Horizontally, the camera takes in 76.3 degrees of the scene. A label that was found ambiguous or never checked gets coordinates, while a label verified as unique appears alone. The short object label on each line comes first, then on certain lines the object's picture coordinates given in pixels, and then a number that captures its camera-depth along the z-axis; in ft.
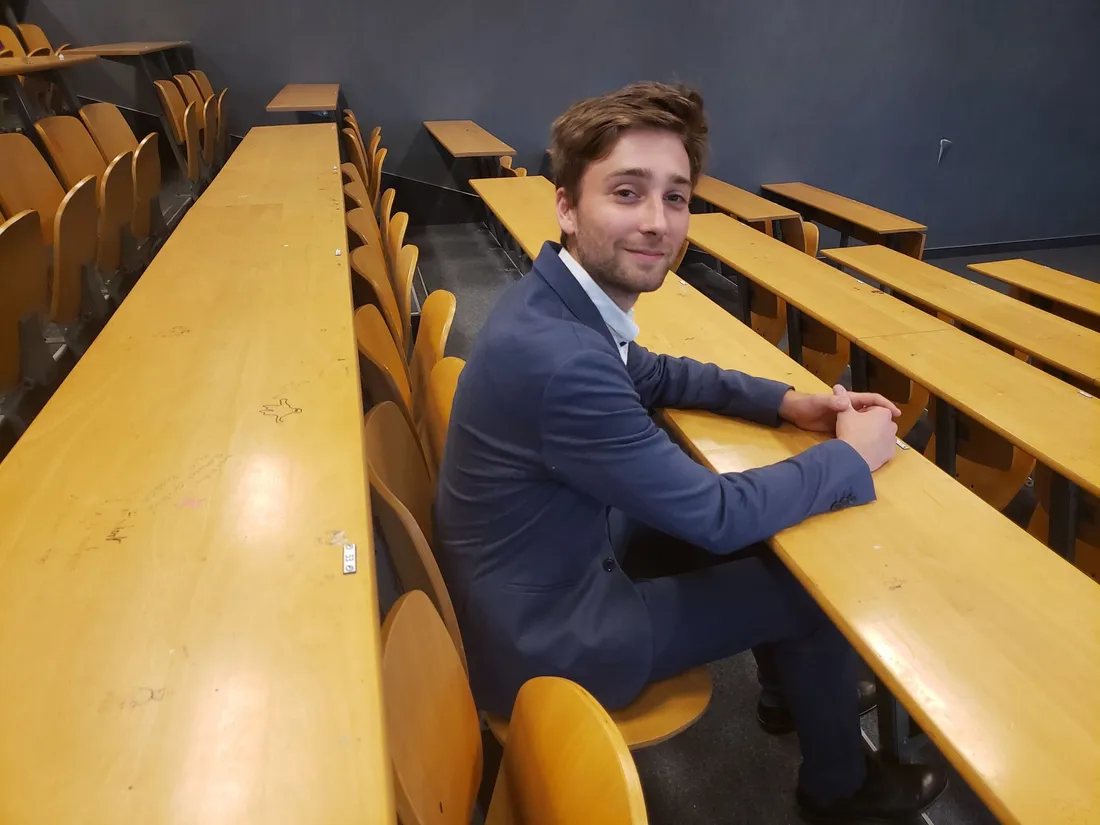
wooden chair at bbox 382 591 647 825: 1.89
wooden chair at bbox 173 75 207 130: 12.23
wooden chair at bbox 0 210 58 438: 5.15
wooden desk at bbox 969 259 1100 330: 8.84
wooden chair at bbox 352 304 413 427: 4.57
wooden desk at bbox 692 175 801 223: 12.16
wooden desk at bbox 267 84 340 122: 11.57
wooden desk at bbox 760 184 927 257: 12.59
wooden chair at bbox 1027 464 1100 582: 5.64
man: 3.03
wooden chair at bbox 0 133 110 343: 6.00
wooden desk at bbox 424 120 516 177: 12.00
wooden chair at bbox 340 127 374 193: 11.71
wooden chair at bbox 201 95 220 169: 11.94
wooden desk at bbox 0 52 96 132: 8.82
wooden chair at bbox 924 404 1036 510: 6.23
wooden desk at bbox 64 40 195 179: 11.72
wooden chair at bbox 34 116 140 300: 7.26
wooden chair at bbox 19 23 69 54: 12.83
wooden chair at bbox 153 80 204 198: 10.51
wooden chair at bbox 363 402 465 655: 2.99
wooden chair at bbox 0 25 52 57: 11.80
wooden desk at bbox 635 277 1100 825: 2.21
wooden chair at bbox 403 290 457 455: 4.98
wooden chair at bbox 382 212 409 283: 7.32
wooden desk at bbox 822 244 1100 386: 6.56
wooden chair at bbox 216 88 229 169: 13.61
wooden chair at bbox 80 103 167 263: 8.43
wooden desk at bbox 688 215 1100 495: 4.64
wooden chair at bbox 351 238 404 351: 5.79
